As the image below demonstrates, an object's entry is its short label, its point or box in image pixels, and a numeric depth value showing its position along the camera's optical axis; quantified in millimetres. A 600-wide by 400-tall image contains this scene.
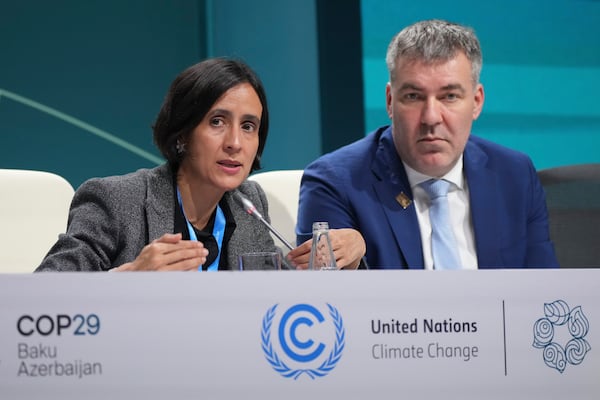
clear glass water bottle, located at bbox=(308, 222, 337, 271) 4051
